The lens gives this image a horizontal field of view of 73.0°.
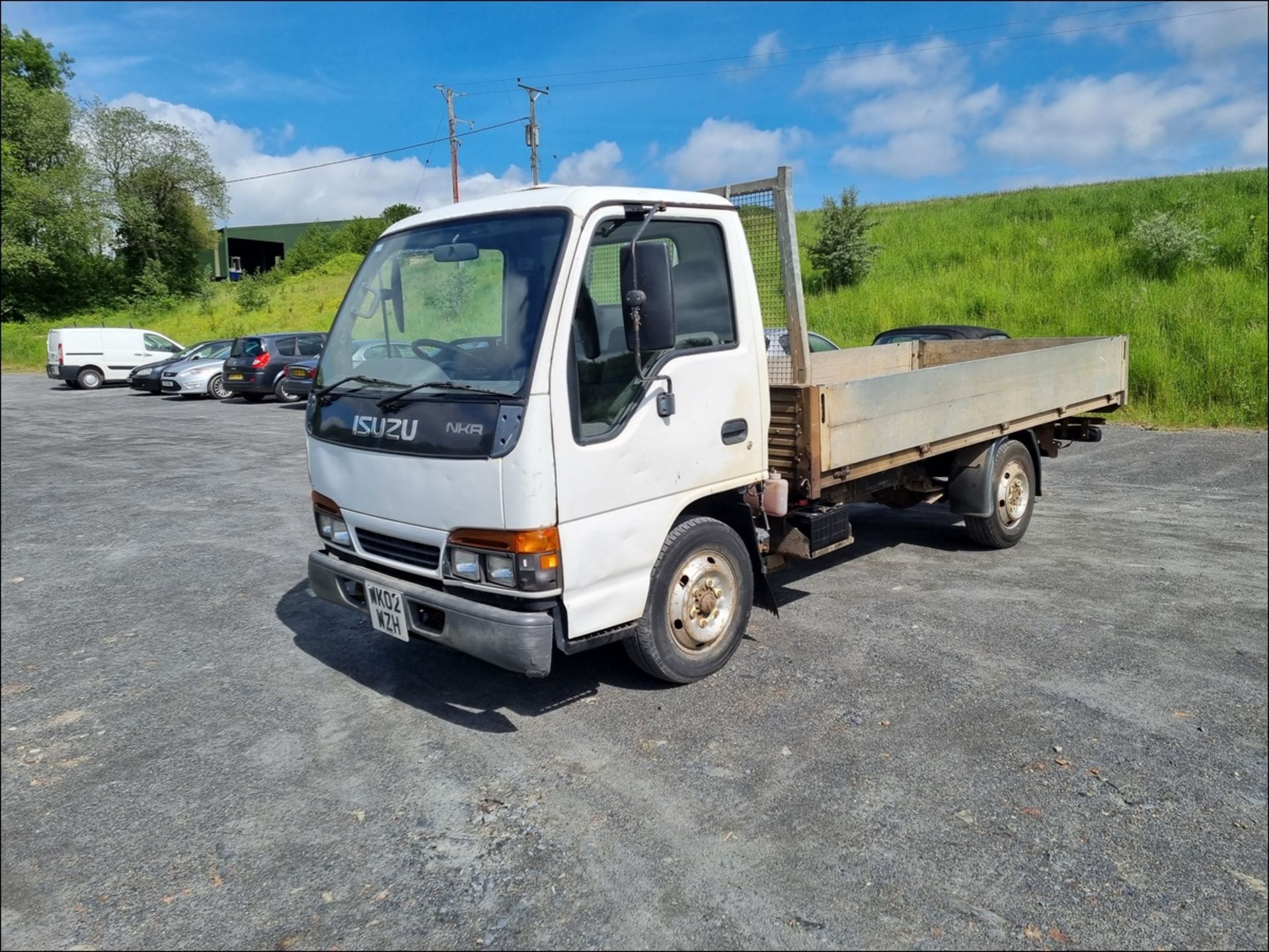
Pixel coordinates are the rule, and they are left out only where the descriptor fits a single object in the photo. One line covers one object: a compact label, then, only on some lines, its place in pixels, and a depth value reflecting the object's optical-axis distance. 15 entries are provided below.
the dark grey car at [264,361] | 19.94
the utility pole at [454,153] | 30.72
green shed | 56.56
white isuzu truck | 3.61
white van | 24.00
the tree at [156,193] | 39.31
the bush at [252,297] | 38.78
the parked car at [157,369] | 23.14
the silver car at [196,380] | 21.77
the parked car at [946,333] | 12.09
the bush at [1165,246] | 18.38
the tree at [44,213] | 24.97
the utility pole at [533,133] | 26.75
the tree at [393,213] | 33.38
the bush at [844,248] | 24.02
